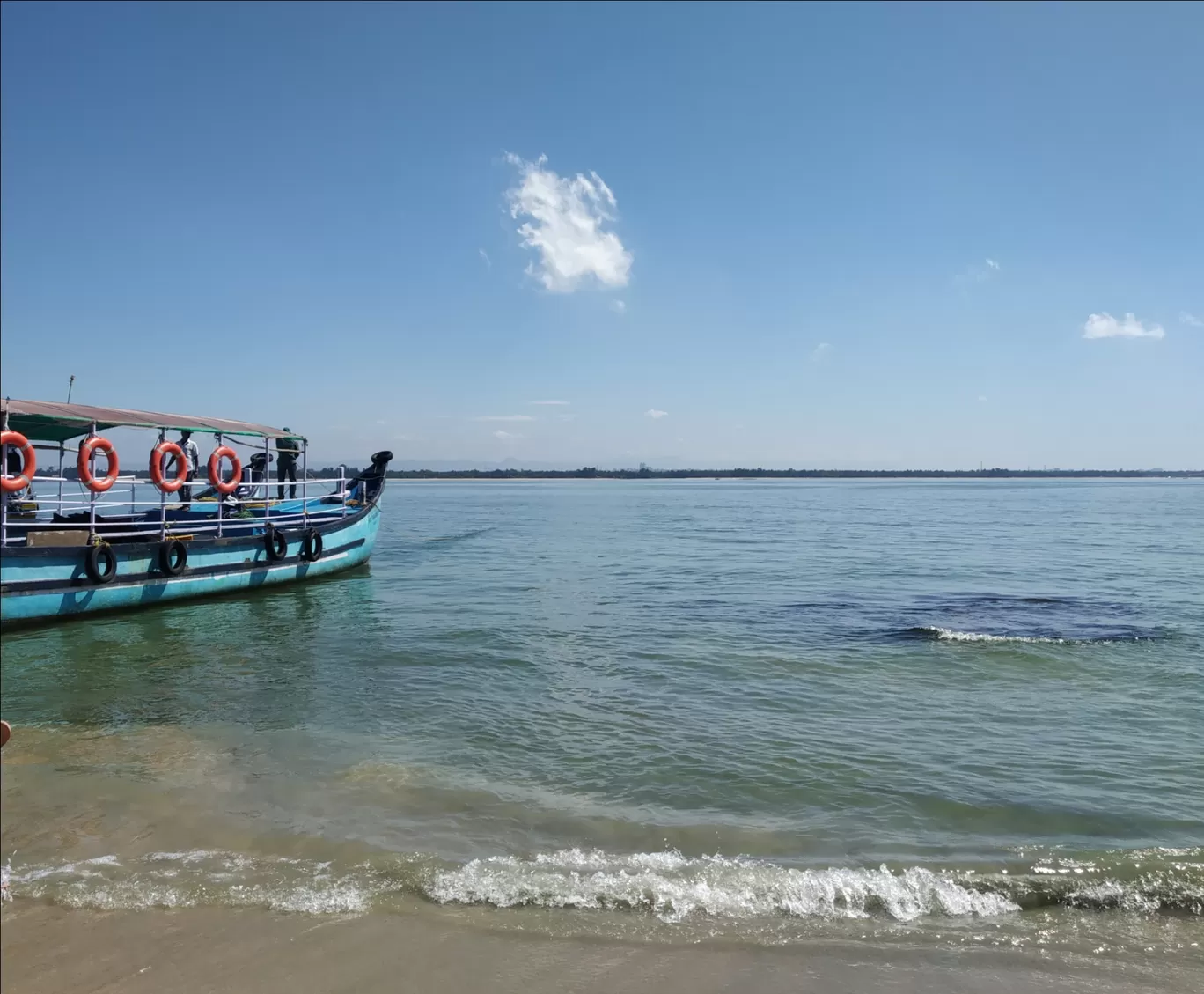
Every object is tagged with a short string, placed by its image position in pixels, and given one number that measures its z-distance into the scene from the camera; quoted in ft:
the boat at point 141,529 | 42.32
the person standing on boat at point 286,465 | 72.43
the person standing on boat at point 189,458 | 55.88
